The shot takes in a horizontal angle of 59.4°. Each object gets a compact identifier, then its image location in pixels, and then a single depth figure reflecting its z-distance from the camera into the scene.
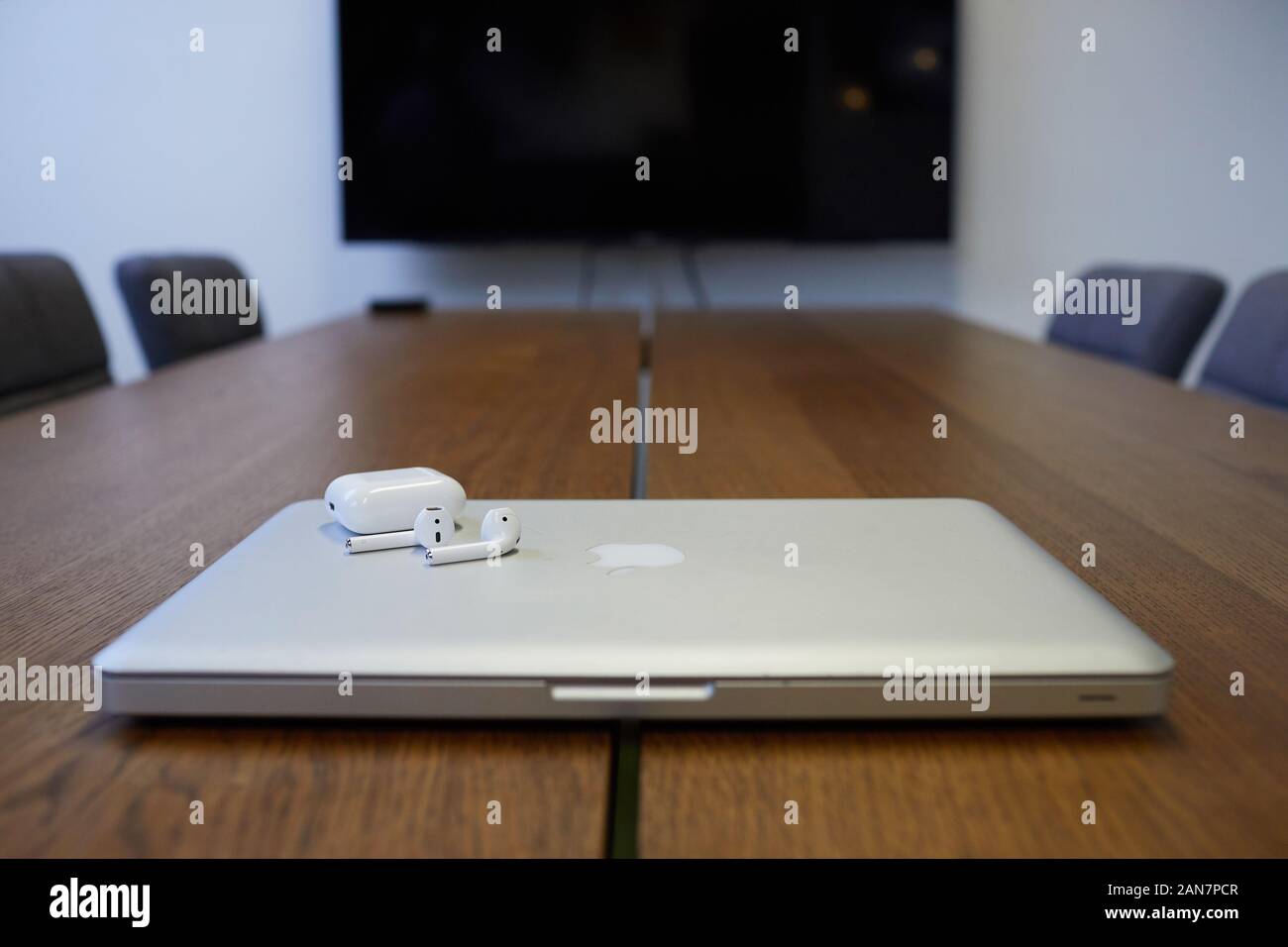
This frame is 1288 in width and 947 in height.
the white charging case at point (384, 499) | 0.44
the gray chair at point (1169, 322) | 1.62
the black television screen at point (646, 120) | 3.13
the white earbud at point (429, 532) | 0.43
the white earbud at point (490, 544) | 0.42
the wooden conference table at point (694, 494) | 0.30
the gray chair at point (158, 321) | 1.92
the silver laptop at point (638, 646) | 0.34
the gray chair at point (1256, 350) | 1.34
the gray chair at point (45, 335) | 1.46
